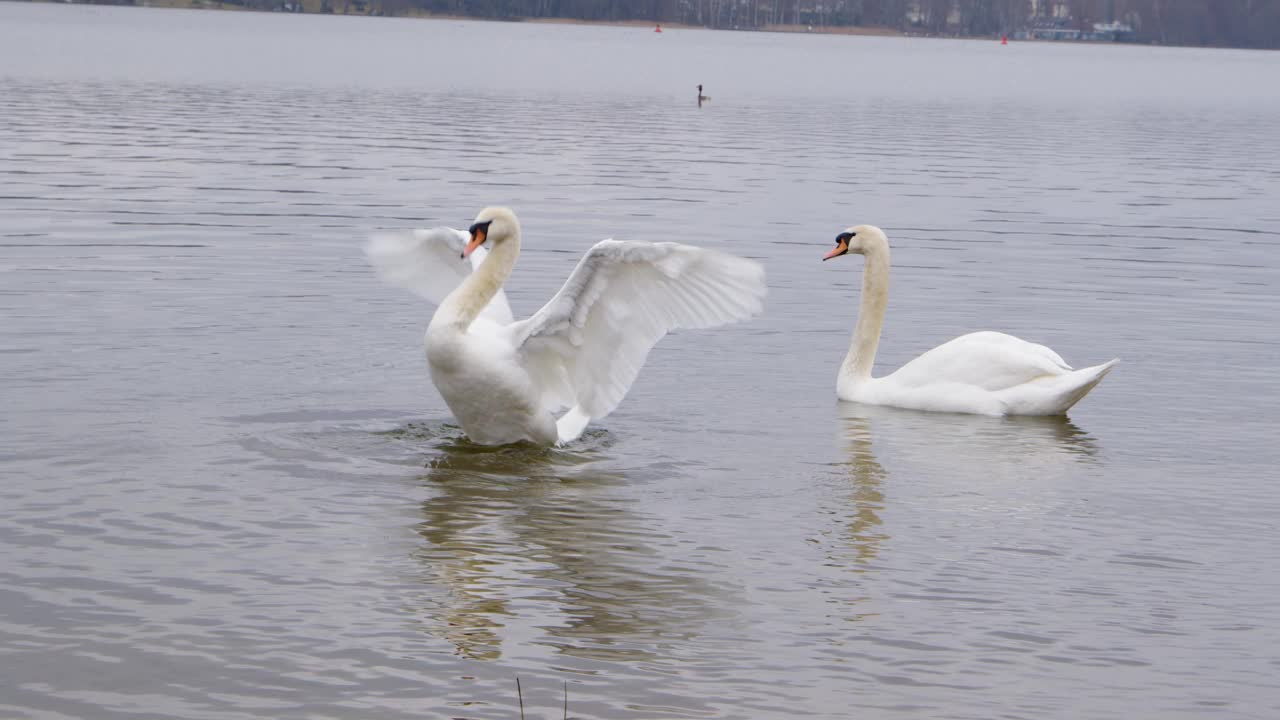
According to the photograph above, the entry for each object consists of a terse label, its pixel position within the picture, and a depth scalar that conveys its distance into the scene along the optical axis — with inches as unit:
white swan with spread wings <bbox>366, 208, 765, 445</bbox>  417.4
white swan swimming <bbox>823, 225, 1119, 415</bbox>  514.0
